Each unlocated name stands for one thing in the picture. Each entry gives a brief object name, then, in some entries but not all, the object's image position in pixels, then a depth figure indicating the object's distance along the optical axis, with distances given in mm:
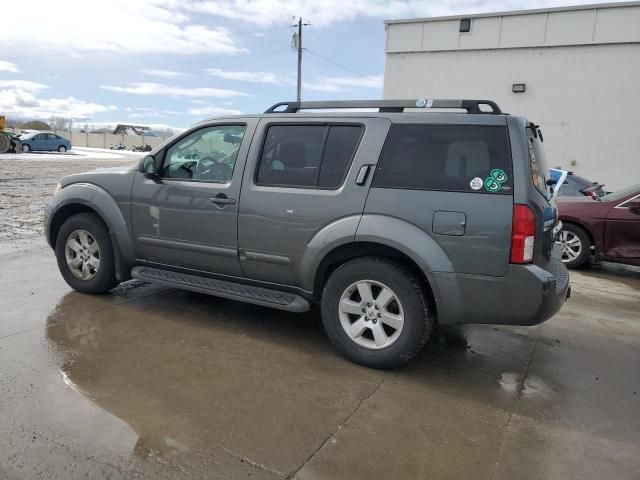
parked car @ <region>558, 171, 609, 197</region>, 8906
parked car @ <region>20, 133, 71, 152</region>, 34469
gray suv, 3361
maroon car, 7180
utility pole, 32484
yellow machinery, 29625
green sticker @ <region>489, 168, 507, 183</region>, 3344
